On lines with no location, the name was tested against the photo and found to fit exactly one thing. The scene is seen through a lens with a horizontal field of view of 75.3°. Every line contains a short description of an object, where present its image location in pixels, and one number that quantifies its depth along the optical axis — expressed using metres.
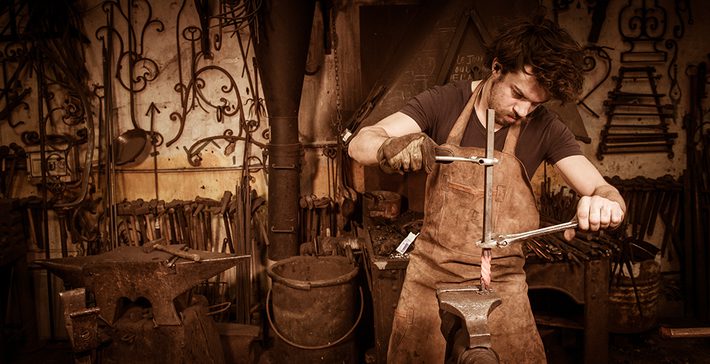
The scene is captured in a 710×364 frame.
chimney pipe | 3.47
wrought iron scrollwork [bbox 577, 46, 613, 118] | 4.11
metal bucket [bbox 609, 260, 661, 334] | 3.47
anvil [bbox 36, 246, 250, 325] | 2.71
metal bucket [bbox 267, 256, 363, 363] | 3.11
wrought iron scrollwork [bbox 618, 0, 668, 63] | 4.08
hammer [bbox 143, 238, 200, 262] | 2.78
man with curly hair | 2.03
